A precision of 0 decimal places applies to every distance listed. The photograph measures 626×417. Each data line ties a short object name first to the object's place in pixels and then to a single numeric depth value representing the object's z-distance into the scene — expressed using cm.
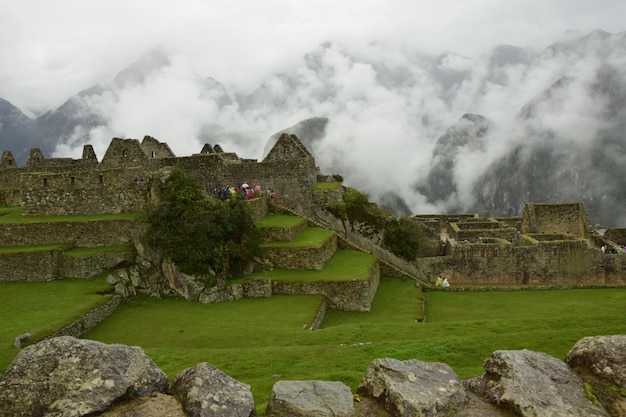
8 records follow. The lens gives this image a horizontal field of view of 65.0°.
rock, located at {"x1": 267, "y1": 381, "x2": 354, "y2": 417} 552
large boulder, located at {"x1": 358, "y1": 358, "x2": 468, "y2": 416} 555
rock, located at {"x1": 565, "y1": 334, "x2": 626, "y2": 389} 603
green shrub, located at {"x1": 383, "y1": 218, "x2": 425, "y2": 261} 2712
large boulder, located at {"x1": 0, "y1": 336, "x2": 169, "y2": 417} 499
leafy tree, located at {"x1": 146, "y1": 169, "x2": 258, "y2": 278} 1986
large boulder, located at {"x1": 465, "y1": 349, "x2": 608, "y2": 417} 555
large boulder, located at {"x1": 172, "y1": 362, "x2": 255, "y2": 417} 522
